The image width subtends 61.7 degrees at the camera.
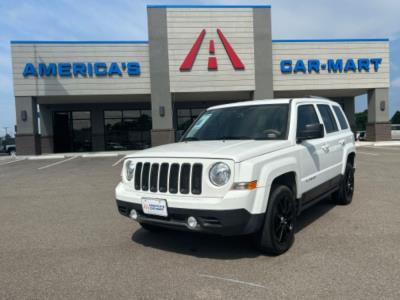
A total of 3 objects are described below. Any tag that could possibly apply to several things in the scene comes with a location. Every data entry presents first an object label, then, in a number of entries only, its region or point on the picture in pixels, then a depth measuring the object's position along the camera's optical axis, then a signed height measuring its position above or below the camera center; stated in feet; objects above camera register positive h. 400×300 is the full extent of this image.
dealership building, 68.44 +12.75
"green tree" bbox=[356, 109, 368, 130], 231.91 +2.14
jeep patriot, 11.41 -1.85
